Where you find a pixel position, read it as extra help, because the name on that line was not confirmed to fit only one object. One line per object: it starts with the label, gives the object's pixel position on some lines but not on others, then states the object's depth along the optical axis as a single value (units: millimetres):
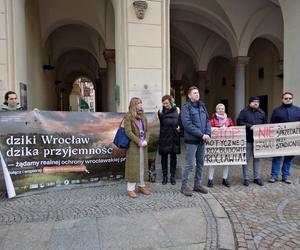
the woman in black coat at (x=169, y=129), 5492
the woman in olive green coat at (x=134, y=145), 4848
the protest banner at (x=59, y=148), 4926
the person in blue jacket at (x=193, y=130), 4844
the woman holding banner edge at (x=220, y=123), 5605
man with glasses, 5922
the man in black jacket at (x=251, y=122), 5672
